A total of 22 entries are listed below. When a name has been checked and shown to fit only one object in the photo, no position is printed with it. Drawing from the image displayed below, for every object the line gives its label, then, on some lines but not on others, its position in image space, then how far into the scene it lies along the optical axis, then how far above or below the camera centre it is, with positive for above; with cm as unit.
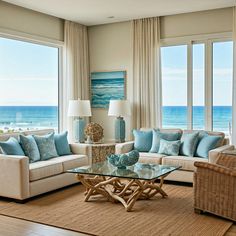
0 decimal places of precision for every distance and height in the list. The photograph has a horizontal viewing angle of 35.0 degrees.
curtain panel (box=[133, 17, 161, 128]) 711 +61
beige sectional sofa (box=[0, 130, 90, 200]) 485 -97
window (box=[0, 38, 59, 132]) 639 +36
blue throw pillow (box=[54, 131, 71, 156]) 621 -66
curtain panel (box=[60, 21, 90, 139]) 741 +77
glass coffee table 457 -101
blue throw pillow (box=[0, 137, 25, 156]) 520 -60
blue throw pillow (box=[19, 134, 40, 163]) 550 -64
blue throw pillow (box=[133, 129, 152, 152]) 652 -64
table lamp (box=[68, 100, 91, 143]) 683 -15
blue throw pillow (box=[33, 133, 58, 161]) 575 -65
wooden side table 649 -82
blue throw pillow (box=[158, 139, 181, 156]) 609 -71
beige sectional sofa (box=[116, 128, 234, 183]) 572 -89
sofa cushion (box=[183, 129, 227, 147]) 602 -49
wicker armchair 404 -93
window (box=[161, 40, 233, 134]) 665 +36
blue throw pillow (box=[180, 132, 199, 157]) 603 -66
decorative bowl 486 -72
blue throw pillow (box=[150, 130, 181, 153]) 636 -56
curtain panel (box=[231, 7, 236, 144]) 639 -8
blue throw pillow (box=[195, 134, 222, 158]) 590 -64
